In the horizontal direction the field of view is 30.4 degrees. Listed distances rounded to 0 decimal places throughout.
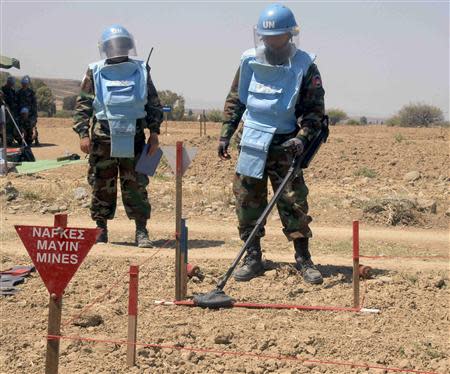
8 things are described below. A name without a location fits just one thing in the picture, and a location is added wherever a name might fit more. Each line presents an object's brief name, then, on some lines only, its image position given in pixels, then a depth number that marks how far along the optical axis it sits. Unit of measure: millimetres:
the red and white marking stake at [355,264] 5617
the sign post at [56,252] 3979
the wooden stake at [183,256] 5864
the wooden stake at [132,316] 4598
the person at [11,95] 18984
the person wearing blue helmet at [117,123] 7727
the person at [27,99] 19125
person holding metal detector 6359
